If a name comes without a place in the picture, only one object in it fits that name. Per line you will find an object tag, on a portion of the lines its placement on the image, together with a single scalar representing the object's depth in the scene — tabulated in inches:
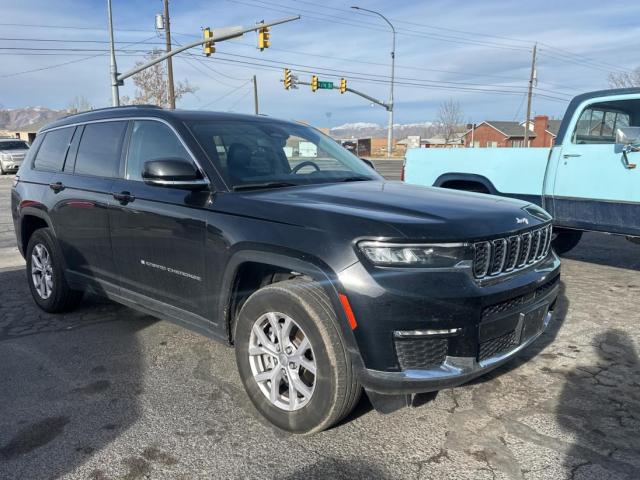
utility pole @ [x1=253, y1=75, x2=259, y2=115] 1935.3
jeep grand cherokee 101.7
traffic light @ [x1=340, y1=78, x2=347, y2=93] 1342.3
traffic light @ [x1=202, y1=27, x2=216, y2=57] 761.6
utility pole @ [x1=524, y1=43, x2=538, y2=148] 1612.9
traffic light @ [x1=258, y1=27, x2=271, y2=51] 800.9
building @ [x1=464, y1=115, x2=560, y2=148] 2655.0
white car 982.4
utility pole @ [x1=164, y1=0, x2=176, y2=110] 1030.4
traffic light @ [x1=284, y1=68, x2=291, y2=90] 1254.3
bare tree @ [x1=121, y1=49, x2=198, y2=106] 1787.6
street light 1455.6
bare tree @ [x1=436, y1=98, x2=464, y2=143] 3373.5
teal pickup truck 220.8
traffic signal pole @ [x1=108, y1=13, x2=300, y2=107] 726.5
